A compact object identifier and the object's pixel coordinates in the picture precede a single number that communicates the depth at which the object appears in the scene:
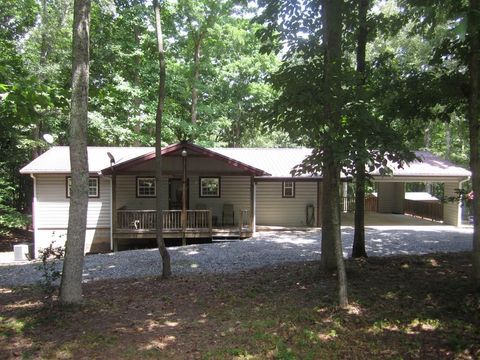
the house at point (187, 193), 15.56
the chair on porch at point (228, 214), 17.83
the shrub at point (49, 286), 6.24
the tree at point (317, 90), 5.90
